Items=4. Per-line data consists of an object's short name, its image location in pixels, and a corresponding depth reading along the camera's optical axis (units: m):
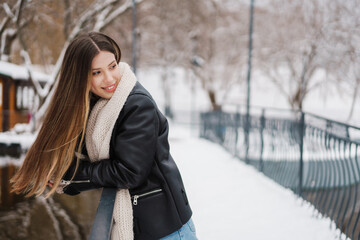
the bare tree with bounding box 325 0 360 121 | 17.56
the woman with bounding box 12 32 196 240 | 1.50
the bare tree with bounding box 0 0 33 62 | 5.64
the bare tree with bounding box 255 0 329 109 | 20.03
